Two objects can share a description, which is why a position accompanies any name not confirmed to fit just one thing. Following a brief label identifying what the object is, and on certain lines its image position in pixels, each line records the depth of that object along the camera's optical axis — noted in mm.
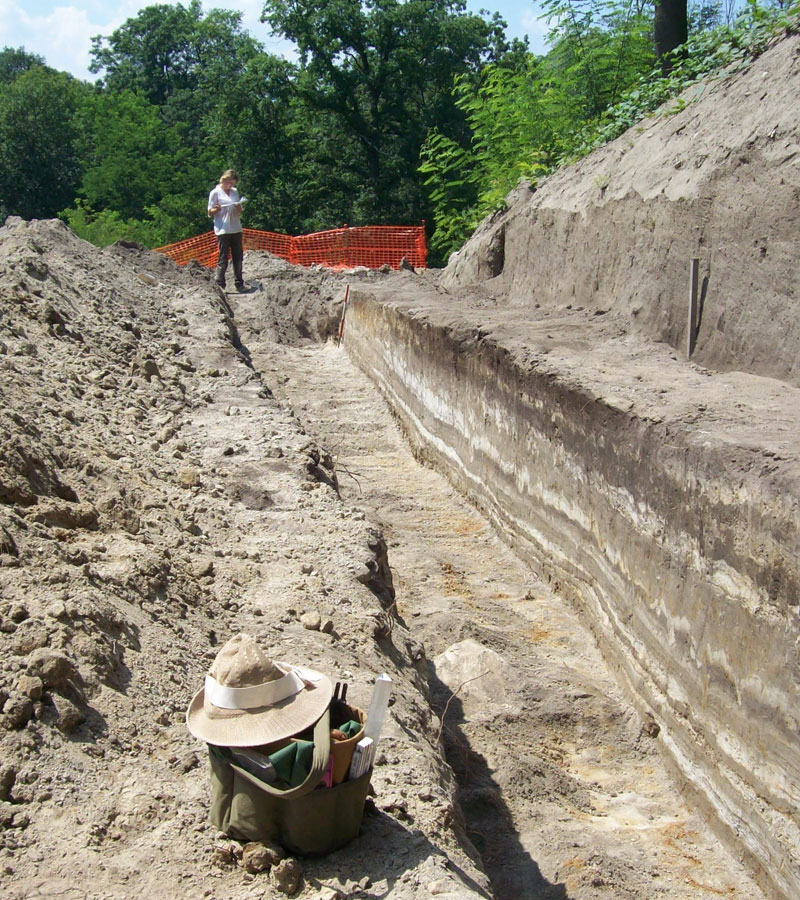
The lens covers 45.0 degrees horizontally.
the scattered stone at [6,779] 2639
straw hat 2609
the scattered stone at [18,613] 3201
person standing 13269
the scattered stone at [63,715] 2871
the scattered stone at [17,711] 2807
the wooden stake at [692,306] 6188
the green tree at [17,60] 57969
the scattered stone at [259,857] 2537
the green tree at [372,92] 26328
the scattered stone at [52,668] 2949
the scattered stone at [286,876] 2469
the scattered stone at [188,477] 5441
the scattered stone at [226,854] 2566
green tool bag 2551
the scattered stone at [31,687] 2877
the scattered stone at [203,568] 4336
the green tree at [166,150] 28578
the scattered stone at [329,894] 2439
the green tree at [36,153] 32938
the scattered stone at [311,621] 4023
